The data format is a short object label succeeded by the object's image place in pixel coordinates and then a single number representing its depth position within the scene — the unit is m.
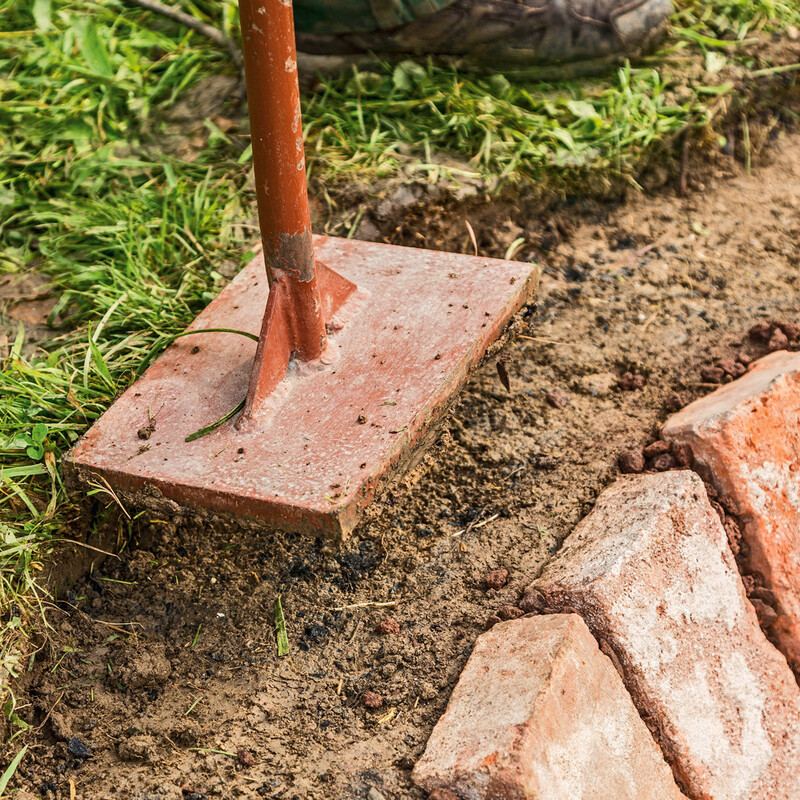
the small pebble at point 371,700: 1.67
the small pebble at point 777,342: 1.89
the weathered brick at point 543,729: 1.59
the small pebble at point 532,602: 1.69
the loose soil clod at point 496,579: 1.73
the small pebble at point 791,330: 1.90
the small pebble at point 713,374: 1.87
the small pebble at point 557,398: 1.85
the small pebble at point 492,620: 1.70
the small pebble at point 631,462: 1.79
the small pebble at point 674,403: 1.85
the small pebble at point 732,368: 1.87
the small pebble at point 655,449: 1.79
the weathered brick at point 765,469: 1.76
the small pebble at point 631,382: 1.87
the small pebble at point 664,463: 1.78
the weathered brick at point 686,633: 1.67
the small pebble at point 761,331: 1.90
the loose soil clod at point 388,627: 1.71
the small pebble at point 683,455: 1.77
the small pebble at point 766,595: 1.75
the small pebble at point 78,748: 1.65
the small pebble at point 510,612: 1.70
